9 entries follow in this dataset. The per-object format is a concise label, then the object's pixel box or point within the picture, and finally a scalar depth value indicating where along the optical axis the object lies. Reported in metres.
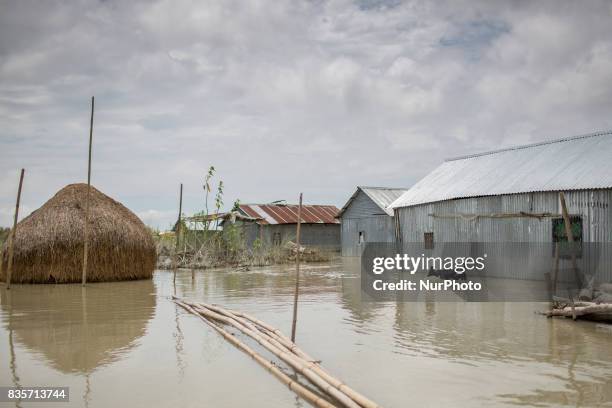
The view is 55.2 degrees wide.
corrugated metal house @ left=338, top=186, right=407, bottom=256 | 28.78
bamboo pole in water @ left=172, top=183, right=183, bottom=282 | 19.47
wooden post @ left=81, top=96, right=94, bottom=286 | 16.14
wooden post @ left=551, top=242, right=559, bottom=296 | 11.59
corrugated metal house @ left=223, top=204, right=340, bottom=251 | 34.03
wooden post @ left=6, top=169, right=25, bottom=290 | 15.92
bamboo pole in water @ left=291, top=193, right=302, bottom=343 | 7.83
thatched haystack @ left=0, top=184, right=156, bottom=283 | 17.06
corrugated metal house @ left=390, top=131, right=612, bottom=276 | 15.65
